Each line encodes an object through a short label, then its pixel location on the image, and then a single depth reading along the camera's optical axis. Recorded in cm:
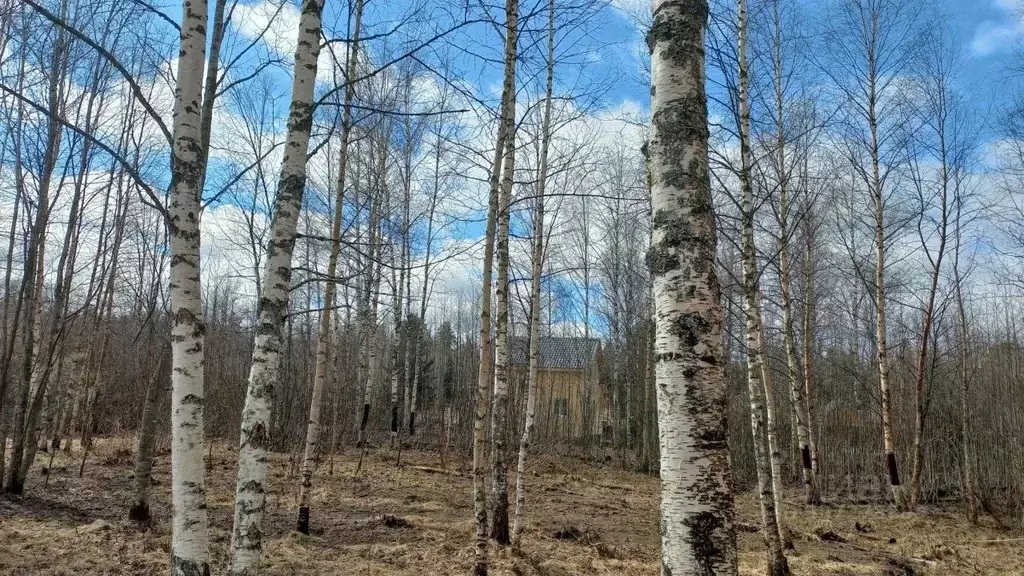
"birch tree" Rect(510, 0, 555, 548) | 720
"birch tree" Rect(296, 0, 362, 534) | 689
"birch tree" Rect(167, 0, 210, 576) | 321
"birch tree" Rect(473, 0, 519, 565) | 537
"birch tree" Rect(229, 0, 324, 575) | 331
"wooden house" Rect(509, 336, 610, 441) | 2009
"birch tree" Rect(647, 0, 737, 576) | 200
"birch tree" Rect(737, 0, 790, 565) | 599
